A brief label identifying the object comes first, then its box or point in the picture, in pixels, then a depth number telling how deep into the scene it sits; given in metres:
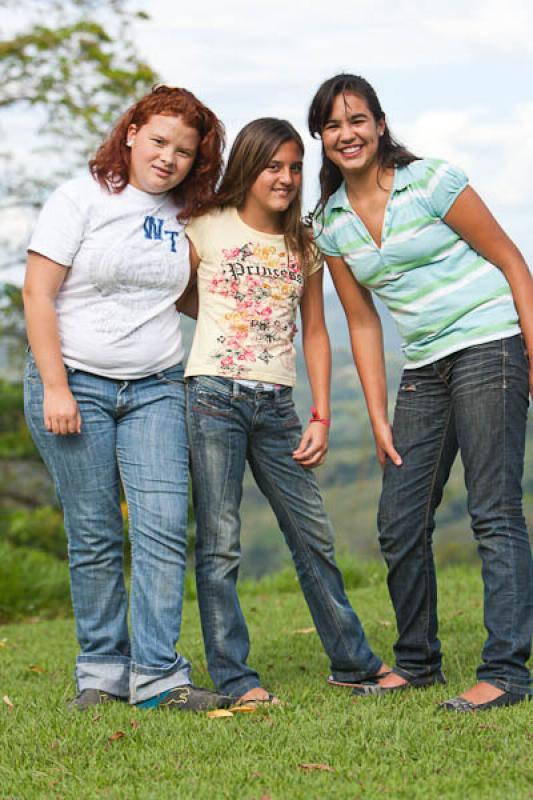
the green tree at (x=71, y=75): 11.44
